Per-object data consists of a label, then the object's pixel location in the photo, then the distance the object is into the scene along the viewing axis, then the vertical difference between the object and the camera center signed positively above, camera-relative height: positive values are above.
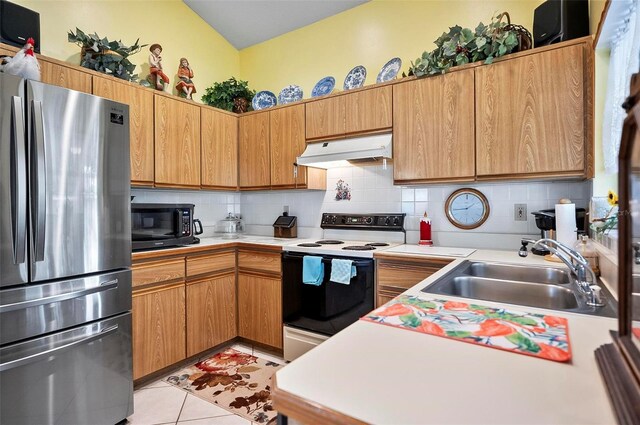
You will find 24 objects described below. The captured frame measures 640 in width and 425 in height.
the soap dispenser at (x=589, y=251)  1.51 -0.21
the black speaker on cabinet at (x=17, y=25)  1.91 +1.14
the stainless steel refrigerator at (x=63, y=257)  1.45 -0.22
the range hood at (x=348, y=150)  2.39 +0.45
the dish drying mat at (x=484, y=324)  0.73 -0.31
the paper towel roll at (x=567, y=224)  1.75 -0.09
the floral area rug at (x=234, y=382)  2.02 -1.21
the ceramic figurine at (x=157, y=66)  2.76 +1.24
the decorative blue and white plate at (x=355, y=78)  2.82 +1.14
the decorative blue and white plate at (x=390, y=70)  2.67 +1.14
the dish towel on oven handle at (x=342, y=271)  2.25 -0.43
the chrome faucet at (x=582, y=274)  1.05 -0.25
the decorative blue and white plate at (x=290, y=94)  3.17 +1.12
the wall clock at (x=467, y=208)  2.42 +0.00
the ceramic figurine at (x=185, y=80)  3.00 +1.22
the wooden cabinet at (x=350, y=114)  2.48 +0.76
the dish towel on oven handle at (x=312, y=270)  2.37 -0.45
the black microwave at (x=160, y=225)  2.29 -0.11
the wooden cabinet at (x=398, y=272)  2.04 -0.42
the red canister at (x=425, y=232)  2.54 -0.19
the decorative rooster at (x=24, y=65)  1.62 +0.74
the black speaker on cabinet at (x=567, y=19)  1.90 +1.10
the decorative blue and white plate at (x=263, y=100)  3.30 +1.11
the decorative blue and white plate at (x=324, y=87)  2.98 +1.13
